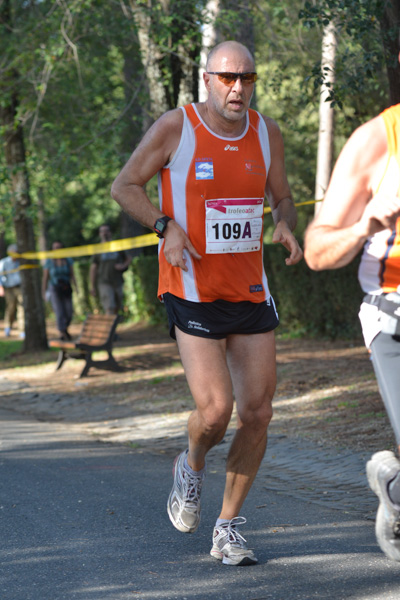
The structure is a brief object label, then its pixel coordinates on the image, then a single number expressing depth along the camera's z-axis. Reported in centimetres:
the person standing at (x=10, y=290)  2120
